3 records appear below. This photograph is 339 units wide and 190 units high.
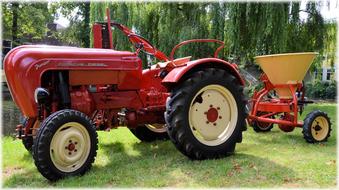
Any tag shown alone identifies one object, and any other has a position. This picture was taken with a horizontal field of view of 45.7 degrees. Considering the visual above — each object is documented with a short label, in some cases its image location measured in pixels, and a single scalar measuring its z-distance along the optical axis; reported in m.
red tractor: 4.07
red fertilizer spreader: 6.02
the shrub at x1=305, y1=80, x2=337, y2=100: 21.73
